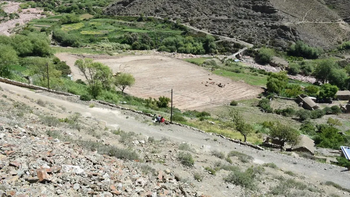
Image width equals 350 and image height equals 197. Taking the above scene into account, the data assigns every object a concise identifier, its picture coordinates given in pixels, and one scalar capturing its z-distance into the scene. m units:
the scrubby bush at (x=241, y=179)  16.53
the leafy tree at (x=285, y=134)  28.58
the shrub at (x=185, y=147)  21.16
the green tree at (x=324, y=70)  70.69
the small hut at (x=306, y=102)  51.30
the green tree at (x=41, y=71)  38.25
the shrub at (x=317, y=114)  46.72
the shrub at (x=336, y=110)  49.78
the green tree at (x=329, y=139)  33.09
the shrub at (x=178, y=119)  33.58
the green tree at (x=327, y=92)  56.19
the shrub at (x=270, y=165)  21.56
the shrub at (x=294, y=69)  78.56
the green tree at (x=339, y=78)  68.12
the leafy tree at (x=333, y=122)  43.03
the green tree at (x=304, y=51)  90.00
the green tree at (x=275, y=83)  59.53
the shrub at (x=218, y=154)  21.73
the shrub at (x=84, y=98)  32.66
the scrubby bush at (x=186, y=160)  17.52
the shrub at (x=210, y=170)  17.39
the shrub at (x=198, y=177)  15.86
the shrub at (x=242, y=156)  22.02
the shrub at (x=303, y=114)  45.75
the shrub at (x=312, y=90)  61.53
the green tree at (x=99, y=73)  43.79
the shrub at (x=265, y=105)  50.06
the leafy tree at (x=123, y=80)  49.61
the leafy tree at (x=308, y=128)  38.06
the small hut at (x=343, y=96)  57.98
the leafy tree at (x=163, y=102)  44.78
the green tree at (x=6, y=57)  41.21
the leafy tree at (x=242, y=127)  29.12
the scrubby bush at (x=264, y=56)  84.69
